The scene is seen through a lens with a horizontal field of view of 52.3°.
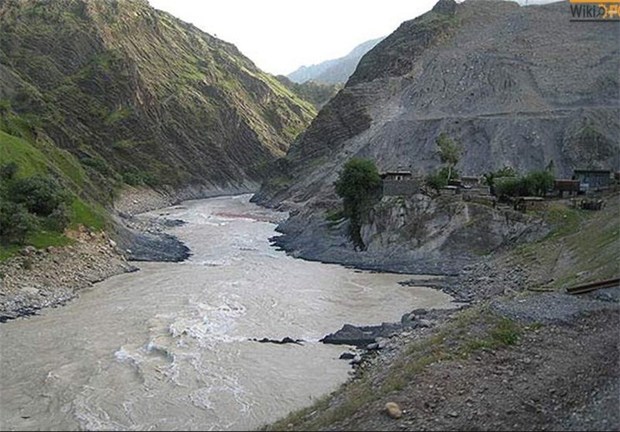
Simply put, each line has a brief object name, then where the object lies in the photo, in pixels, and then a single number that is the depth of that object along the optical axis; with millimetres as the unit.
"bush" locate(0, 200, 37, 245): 41750
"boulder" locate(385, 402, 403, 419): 16391
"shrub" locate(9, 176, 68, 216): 47312
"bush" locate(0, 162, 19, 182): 48812
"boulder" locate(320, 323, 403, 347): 29562
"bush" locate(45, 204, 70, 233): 47250
